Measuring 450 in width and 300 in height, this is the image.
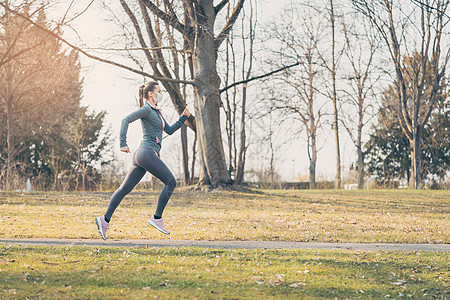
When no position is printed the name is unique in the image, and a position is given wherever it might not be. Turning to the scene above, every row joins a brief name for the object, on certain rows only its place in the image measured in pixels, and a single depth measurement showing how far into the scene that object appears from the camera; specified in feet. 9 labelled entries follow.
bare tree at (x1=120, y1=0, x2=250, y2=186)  67.62
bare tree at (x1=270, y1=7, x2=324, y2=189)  117.08
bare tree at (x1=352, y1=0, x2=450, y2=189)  94.94
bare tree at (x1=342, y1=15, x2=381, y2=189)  119.03
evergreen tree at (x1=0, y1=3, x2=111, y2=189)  111.45
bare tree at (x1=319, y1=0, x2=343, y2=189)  116.67
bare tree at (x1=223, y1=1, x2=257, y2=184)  99.71
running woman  26.35
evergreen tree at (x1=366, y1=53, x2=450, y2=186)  141.28
